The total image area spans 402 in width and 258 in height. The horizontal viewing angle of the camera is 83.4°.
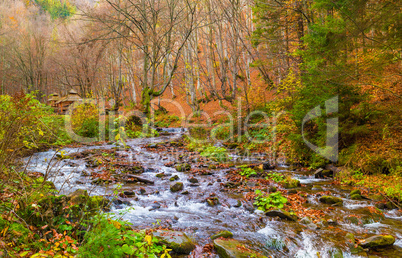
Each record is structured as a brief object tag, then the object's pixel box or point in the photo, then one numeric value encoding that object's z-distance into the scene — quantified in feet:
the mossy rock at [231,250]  9.97
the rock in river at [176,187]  19.40
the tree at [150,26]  44.30
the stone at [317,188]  19.04
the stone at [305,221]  13.37
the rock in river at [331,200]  16.07
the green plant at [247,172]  23.14
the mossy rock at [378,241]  10.93
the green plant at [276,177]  21.48
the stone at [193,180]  21.57
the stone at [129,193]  17.60
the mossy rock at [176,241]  10.22
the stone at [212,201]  16.73
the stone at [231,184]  20.46
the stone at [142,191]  18.38
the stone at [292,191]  18.35
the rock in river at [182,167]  25.60
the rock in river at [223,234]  11.98
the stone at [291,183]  19.88
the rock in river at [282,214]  13.97
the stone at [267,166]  25.67
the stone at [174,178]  22.06
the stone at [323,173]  22.23
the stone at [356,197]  16.56
